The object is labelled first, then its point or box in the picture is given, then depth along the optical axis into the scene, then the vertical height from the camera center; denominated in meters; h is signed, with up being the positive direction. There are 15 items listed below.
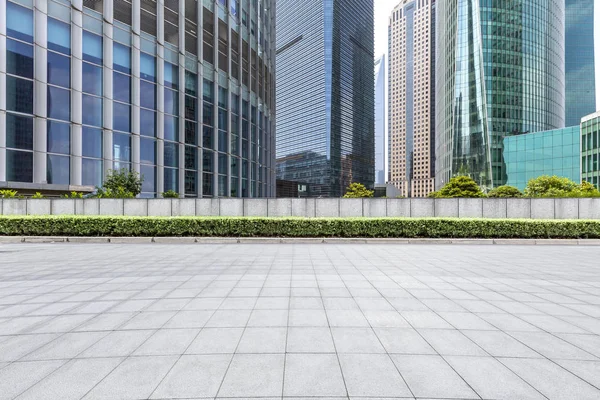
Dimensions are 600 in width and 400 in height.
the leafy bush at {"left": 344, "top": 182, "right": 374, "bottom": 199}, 52.32 +2.10
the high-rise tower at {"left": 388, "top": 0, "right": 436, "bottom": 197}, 181.75 +72.03
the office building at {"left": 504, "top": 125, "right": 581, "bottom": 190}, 58.34 +9.99
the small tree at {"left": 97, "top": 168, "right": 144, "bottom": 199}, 20.66 +1.40
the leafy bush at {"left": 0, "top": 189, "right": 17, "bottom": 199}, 17.46 +0.51
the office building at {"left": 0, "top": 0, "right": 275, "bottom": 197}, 20.83 +9.53
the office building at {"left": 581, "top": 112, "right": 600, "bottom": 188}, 53.44 +9.97
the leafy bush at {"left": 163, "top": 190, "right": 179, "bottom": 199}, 22.14 +0.54
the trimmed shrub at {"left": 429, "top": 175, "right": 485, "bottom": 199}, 44.52 +2.11
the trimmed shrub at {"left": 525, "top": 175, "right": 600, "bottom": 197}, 36.34 +2.01
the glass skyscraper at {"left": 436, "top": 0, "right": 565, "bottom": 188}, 73.25 +32.72
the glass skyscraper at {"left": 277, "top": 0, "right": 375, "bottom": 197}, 142.38 +57.51
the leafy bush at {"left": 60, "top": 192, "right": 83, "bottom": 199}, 18.94 +0.48
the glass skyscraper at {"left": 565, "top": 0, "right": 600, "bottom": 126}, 123.56 +62.74
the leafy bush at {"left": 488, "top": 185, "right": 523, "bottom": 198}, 44.11 +1.57
